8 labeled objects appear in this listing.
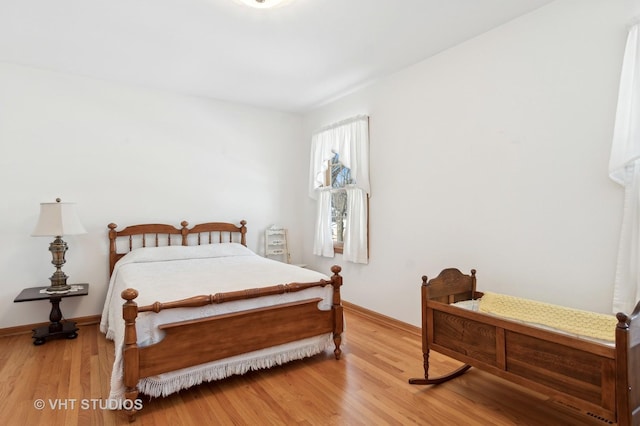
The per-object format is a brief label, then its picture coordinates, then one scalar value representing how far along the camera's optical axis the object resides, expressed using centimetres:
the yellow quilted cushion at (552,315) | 191
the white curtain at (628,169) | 202
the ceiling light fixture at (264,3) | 240
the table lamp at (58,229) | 321
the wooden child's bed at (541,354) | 156
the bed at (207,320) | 212
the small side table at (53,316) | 321
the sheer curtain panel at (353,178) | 401
